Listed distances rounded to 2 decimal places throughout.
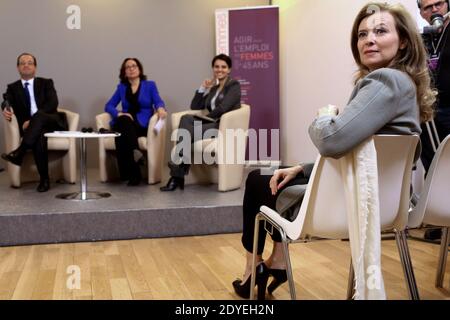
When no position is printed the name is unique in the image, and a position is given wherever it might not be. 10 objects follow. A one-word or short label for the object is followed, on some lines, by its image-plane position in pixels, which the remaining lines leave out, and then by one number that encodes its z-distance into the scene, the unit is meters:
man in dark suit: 4.33
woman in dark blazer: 4.35
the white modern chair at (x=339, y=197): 1.49
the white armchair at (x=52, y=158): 4.48
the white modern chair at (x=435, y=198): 1.78
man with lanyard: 2.69
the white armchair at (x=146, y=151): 4.62
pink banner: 5.91
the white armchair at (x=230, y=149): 4.23
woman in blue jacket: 4.61
